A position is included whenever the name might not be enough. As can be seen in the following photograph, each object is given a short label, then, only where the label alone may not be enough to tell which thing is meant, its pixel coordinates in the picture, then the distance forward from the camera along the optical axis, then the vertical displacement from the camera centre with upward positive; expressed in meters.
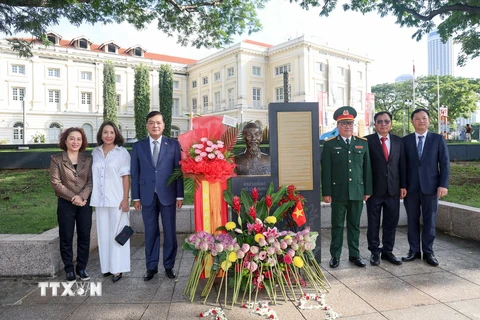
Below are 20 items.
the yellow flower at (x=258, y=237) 3.29 -0.76
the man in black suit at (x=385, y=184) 4.27 -0.35
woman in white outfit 3.86 -0.42
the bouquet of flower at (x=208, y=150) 3.61 +0.09
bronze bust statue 4.17 +0.00
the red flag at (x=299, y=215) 3.64 -0.61
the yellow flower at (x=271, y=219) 3.40 -0.61
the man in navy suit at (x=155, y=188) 3.90 -0.34
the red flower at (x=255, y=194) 3.61 -0.38
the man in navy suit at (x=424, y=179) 4.24 -0.29
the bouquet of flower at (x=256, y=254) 3.26 -0.93
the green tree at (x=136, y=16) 8.04 +3.63
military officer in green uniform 4.15 -0.27
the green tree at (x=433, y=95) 36.75 +7.25
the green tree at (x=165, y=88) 38.34 +7.85
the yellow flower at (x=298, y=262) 3.28 -1.00
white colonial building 40.44 +9.77
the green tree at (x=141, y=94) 36.97 +6.93
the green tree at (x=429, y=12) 7.68 +3.33
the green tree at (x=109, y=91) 37.09 +7.29
